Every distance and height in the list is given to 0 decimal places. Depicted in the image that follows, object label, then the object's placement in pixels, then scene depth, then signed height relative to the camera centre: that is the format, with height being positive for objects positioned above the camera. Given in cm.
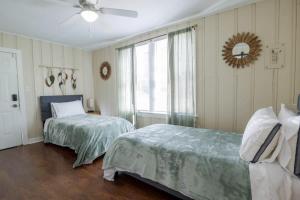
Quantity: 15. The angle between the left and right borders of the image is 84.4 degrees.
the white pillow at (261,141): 133 -42
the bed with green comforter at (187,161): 139 -70
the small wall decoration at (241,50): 241 +61
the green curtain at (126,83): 396 +22
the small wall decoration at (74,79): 457 +38
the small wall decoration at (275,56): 224 +46
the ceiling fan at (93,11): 207 +106
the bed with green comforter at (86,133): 271 -74
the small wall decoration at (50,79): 409 +35
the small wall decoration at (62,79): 431 +37
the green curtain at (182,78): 299 +25
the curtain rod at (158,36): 292 +114
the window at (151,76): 346 +35
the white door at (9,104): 340 -22
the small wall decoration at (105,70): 452 +61
